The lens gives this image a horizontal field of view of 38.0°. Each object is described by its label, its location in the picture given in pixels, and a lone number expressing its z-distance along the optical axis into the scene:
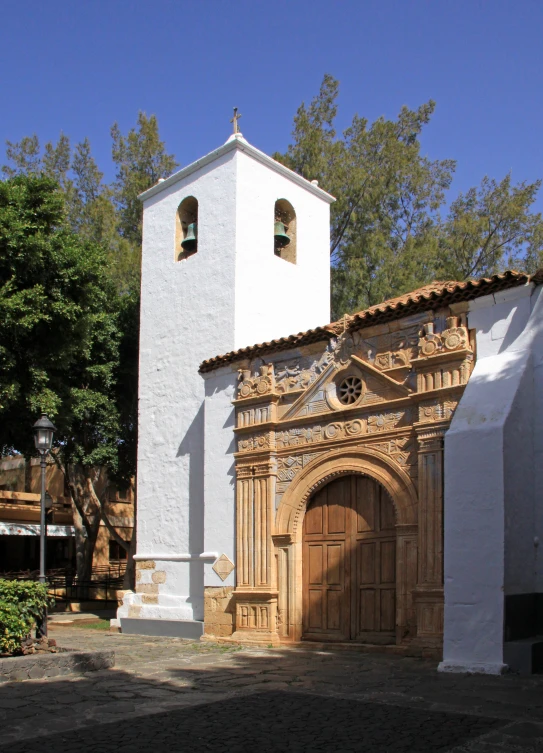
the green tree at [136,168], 22.72
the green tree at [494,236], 21.08
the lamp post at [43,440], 10.70
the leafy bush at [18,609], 8.31
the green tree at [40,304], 12.80
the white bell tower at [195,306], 13.68
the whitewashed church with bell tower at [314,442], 8.58
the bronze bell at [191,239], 14.96
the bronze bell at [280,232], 14.94
